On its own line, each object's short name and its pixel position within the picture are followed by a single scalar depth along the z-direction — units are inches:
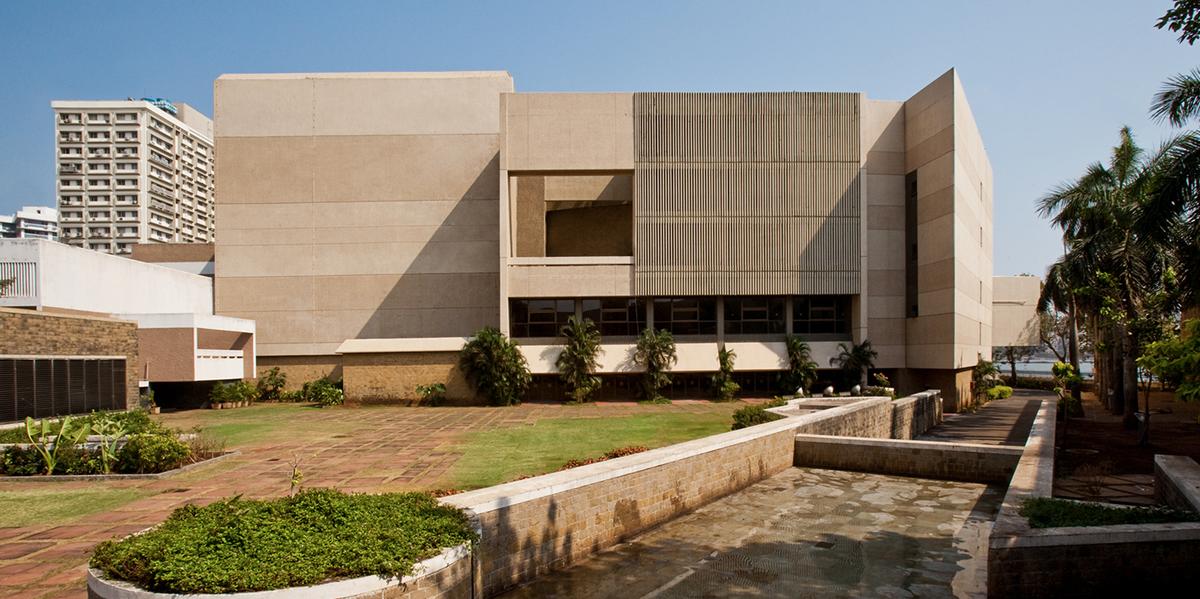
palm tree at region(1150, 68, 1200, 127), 511.2
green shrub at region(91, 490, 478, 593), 201.2
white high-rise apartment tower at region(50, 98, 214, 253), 3233.3
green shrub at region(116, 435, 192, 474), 475.8
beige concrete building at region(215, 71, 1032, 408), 1143.6
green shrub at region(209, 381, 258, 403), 1080.8
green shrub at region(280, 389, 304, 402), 1192.2
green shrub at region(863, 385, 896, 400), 963.3
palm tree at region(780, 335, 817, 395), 1164.5
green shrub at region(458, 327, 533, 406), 1069.1
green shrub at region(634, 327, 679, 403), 1135.0
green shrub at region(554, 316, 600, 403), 1113.4
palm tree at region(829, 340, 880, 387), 1162.6
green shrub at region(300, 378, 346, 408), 1082.7
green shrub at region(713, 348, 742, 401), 1152.8
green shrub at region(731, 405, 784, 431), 652.7
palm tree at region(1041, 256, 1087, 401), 953.1
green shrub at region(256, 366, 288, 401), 1190.9
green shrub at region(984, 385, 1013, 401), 1063.6
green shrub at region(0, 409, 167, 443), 525.4
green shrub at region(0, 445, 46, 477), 479.8
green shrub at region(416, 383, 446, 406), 1084.5
